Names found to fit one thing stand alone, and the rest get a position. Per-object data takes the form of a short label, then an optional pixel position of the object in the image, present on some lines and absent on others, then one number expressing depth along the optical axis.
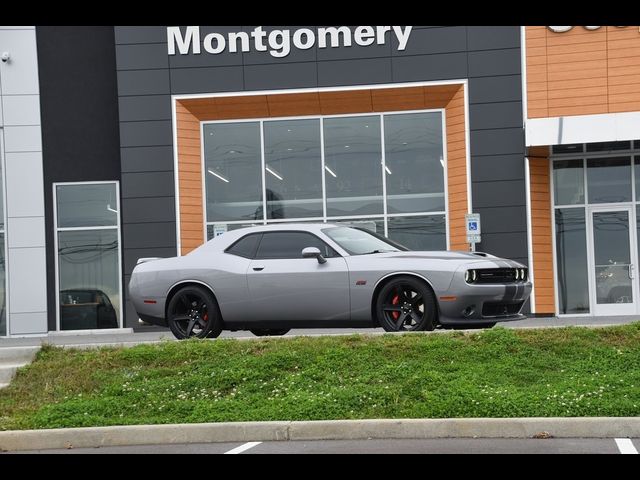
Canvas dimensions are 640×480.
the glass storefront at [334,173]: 22.17
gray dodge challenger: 11.37
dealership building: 21.48
